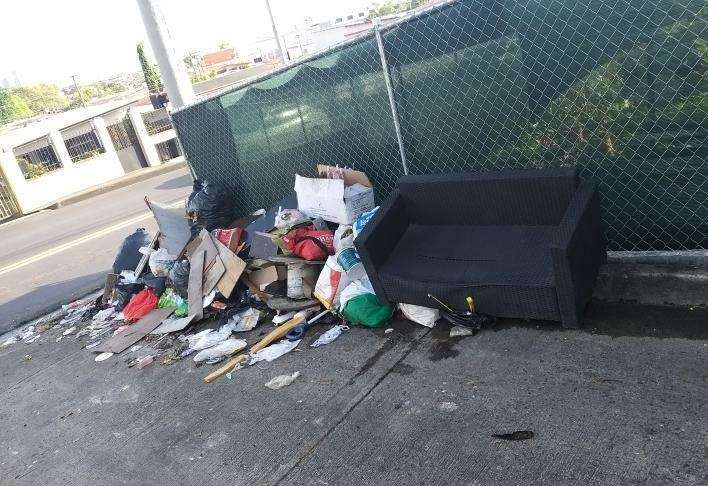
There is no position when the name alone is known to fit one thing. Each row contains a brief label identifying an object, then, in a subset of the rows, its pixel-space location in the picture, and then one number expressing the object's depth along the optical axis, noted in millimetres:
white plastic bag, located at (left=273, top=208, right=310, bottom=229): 5000
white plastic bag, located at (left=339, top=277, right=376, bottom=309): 4109
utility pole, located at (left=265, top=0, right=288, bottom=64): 27453
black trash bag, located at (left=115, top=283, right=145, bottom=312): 6148
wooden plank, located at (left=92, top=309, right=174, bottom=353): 5125
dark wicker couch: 3139
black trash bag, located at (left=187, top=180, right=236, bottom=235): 6410
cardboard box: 4785
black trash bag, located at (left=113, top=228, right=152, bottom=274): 6828
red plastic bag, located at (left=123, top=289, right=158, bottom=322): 5746
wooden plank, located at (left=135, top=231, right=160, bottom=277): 6441
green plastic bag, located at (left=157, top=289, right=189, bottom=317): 5398
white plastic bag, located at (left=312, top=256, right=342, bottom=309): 4266
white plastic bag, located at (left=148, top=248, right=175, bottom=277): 6043
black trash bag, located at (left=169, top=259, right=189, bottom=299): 5488
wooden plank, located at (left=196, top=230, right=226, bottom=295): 5184
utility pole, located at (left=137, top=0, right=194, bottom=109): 6699
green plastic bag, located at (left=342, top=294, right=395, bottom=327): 3977
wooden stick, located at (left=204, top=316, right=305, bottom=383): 4016
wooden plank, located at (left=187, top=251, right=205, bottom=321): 5117
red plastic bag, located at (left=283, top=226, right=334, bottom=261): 4598
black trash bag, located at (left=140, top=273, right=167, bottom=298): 5859
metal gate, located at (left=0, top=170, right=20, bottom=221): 19078
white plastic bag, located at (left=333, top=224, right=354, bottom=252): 4468
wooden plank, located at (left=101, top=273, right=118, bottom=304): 6496
